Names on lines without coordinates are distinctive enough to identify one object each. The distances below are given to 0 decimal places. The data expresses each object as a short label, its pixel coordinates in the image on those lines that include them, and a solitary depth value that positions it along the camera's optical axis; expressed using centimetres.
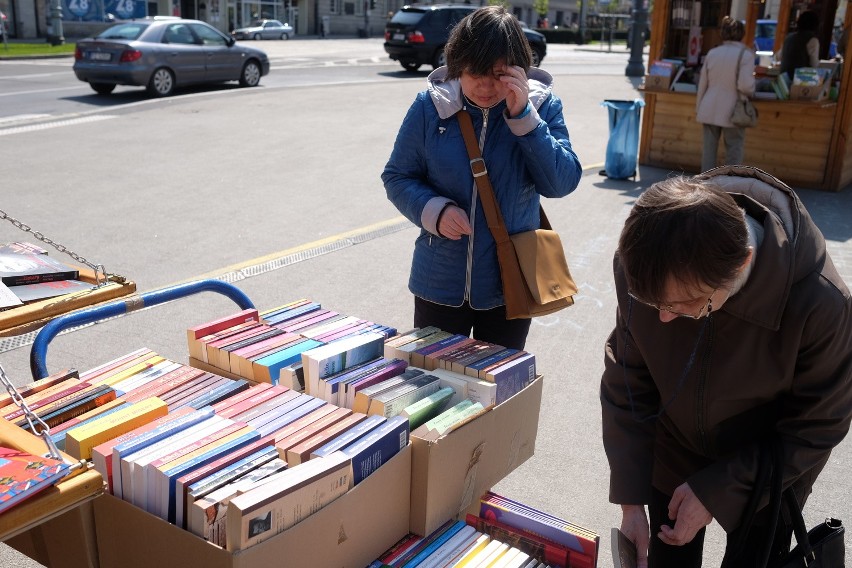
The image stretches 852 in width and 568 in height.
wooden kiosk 940
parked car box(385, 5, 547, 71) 2136
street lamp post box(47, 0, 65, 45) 2711
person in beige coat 859
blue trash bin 961
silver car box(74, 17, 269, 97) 1463
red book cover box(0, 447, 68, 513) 163
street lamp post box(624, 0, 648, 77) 2208
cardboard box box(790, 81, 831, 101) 917
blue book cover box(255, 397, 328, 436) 205
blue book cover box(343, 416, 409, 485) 189
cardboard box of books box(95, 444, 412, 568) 170
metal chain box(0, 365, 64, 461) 180
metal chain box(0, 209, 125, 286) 294
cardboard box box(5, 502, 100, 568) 189
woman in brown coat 152
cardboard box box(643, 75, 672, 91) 1030
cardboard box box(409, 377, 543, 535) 207
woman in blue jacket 257
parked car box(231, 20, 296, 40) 3872
